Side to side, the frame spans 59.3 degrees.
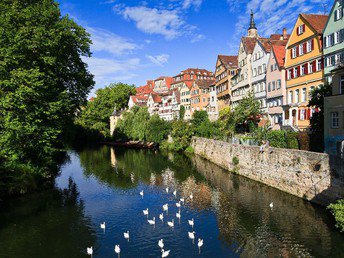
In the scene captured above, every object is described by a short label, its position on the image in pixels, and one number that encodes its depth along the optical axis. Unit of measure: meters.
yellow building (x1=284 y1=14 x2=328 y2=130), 36.12
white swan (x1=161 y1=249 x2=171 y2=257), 16.73
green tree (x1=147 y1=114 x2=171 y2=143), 66.81
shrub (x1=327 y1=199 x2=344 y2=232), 18.22
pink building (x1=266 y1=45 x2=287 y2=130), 42.66
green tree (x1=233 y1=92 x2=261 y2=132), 46.00
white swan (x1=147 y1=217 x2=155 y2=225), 21.72
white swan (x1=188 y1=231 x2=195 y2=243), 18.97
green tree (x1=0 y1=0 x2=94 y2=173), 25.88
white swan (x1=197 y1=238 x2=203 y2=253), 17.64
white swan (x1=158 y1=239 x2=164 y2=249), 17.58
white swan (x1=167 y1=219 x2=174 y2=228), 21.15
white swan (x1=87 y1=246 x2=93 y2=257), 17.17
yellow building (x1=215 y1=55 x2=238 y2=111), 61.22
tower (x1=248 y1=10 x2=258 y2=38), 71.31
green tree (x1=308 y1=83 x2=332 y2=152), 28.30
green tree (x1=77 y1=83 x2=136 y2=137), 95.62
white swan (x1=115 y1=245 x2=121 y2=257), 17.31
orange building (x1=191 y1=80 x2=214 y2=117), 73.06
